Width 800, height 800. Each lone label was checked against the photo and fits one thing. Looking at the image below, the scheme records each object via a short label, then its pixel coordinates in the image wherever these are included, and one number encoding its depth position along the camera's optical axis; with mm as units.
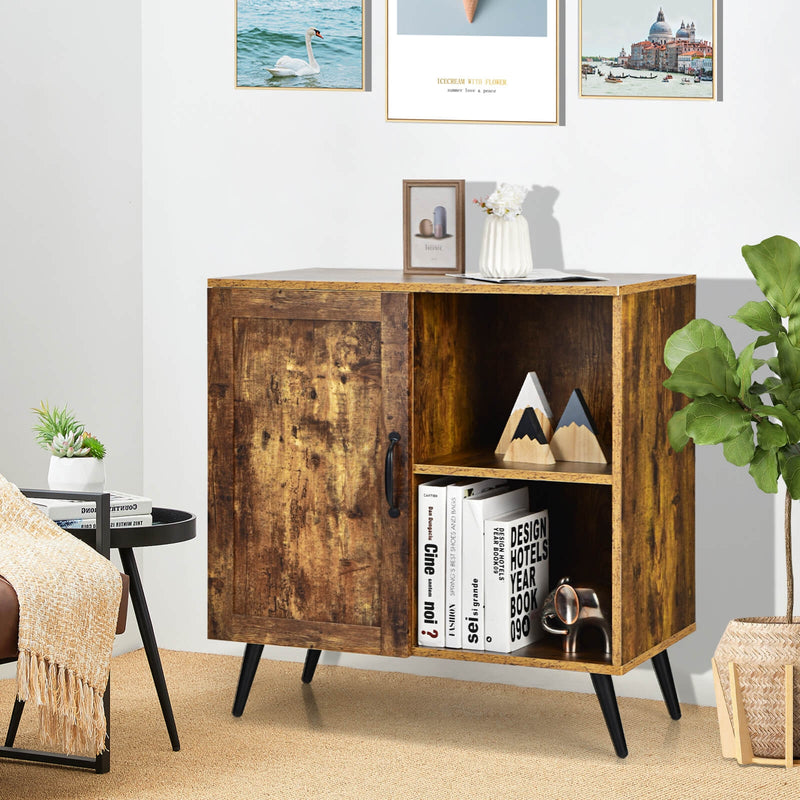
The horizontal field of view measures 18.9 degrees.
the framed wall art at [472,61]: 6200
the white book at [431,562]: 5507
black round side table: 5217
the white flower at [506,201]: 5604
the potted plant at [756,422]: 5102
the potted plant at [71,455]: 5345
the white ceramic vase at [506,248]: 5557
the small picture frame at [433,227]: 6055
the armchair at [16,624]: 4560
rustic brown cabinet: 5348
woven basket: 5187
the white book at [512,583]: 5443
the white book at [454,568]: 5480
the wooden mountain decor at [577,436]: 5594
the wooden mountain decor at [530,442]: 5584
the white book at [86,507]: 5160
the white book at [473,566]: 5466
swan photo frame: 6524
